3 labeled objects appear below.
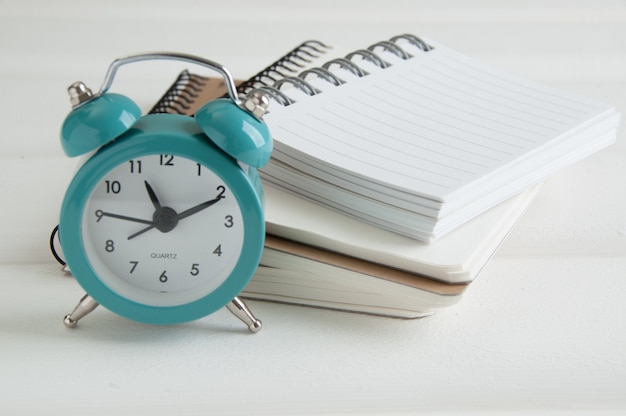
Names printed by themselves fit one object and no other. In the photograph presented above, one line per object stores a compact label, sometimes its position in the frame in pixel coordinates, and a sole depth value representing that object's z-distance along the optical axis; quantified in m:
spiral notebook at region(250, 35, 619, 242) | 0.51
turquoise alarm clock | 0.48
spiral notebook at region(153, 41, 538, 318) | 0.50
